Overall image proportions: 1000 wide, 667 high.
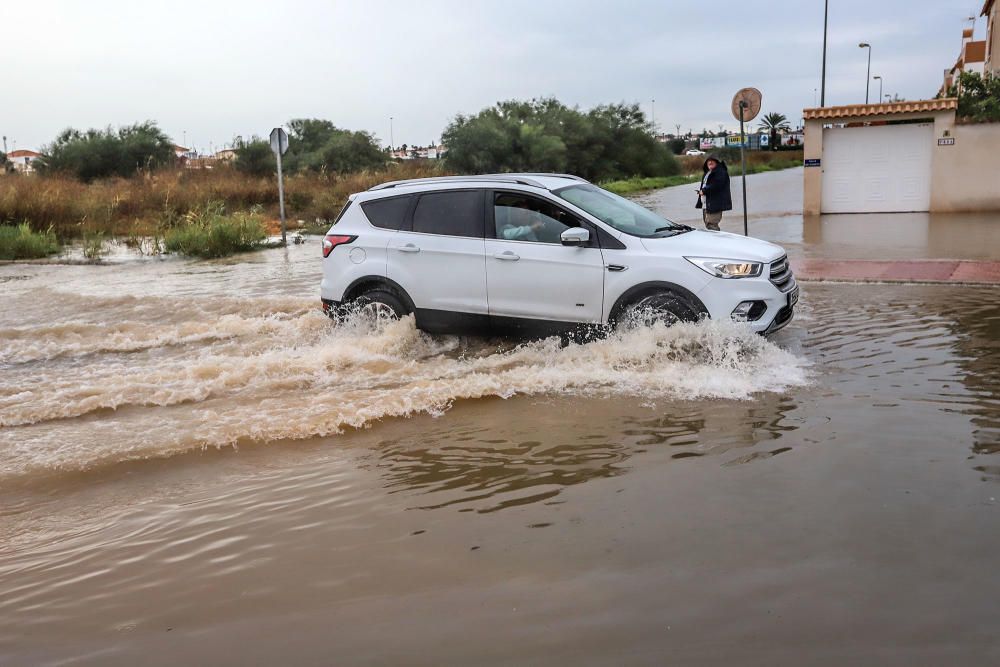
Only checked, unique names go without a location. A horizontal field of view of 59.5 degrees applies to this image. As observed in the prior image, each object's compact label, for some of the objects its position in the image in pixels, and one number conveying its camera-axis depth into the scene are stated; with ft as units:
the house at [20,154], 364.99
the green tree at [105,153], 135.95
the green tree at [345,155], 150.61
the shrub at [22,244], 64.59
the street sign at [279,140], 70.74
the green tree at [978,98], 66.54
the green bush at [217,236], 63.62
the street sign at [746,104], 47.11
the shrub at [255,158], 138.21
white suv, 23.77
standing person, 46.91
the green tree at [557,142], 145.18
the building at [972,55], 171.01
